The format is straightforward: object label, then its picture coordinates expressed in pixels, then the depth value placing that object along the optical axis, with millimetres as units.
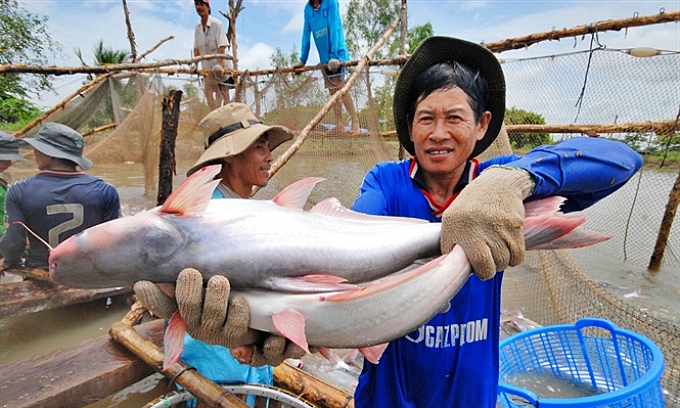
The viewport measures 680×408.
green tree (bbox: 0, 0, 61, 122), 9203
